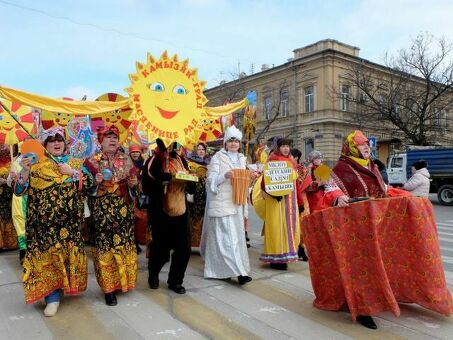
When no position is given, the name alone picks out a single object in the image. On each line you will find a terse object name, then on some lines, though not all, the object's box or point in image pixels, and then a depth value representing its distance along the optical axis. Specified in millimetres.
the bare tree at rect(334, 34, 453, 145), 23688
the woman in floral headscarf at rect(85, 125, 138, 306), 3924
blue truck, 16062
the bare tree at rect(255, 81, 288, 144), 35409
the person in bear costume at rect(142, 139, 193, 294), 4152
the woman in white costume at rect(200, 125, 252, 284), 4672
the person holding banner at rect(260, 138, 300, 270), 5266
